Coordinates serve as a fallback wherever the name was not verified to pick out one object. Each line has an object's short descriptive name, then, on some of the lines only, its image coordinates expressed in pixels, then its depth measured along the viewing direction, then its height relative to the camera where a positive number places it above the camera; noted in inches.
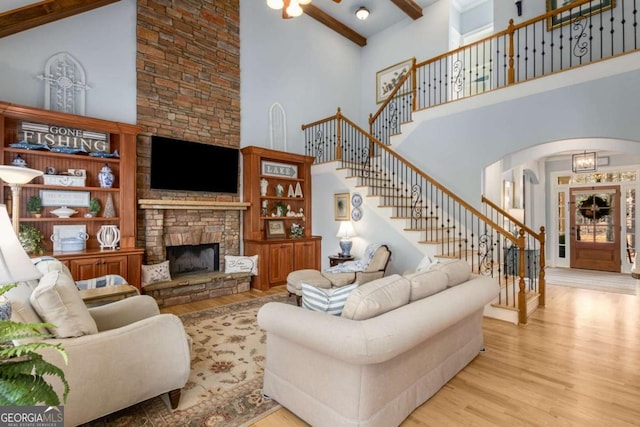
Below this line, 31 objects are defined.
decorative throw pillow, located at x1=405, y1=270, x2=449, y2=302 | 91.6 -20.6
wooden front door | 299.0 -13.8
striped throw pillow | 83.6 -22.2
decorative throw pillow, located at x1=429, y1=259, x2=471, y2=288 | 107.7 -19.5
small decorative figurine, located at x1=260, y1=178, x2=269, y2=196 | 242.7 +20.7
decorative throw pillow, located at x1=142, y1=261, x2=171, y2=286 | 185.3 -34.2
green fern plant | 34.1 -18.0
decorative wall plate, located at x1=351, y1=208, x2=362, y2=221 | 236.2 -0.1
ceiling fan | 134.5 +89.2
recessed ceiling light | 282.7 +175.8
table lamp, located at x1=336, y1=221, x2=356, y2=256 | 232.1 -15.1
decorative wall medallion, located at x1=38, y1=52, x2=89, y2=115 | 168.4 +69.6
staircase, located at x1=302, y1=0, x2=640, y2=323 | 188.7 +55.0
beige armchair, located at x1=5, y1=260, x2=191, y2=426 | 72.8 -35.0
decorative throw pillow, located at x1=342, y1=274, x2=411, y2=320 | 76.9 -21.0
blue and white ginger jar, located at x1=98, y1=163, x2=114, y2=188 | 175.9 +20.2
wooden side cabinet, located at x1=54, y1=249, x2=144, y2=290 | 156.9 -25.0
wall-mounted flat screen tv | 198.8 +31.8
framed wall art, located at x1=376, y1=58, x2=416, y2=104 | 305.6 +132.5
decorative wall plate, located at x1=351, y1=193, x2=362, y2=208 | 236.2 +10.1
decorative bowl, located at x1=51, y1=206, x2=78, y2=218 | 163.5 +1.2
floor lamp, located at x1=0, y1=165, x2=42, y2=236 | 104.6 +12.6
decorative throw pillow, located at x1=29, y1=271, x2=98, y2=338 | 74.1 -22.0
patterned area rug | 85.1 -53.4
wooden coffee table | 120.8 -30.4
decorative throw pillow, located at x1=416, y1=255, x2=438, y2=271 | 152.9 -24.1
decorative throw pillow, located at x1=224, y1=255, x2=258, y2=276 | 222.5 -34.3
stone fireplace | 193.9 -20.4
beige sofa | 71.1 -34.6
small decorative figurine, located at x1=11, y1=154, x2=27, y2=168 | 150.9 +24.4
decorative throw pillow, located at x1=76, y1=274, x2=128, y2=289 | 145.4 -31.1
